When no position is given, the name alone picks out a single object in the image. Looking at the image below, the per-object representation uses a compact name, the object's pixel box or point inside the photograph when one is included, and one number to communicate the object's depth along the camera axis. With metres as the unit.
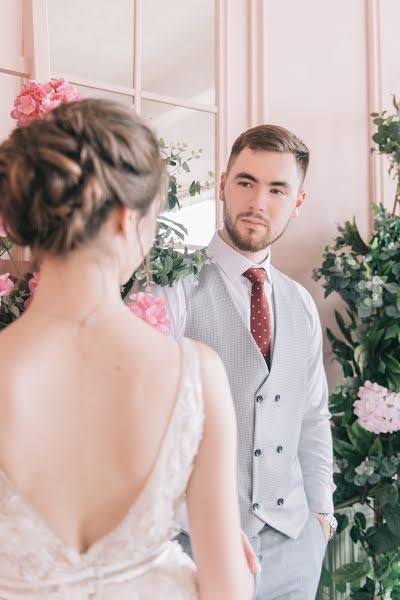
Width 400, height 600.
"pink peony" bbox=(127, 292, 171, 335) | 1.68
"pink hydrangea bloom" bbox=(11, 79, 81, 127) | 1.66
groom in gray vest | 1.97
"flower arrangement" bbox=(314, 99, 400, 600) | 2.52
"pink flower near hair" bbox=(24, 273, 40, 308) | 1.70
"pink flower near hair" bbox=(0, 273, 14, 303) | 1.71
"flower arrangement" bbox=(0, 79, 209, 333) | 1.67
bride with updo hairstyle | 0.85
